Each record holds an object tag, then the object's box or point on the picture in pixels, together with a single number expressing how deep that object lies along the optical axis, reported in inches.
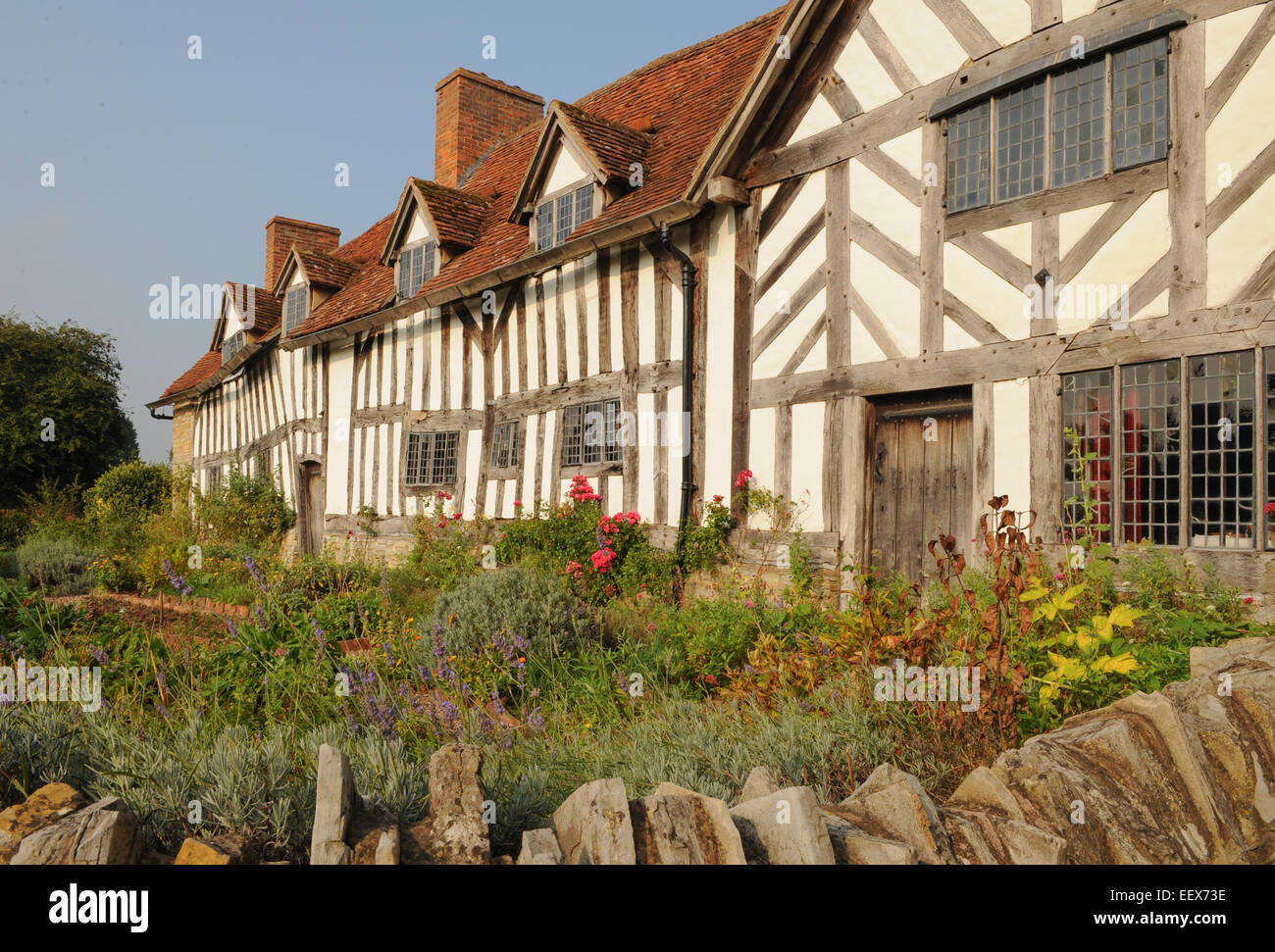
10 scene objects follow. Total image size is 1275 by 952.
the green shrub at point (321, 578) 344.8
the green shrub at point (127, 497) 744.3
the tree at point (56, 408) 981.2
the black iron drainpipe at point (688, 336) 369.7
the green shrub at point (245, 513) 675.4
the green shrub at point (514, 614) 243.1
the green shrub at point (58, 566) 439.8
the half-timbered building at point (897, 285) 232.4
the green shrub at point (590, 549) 362.9
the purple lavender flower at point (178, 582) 200.7
